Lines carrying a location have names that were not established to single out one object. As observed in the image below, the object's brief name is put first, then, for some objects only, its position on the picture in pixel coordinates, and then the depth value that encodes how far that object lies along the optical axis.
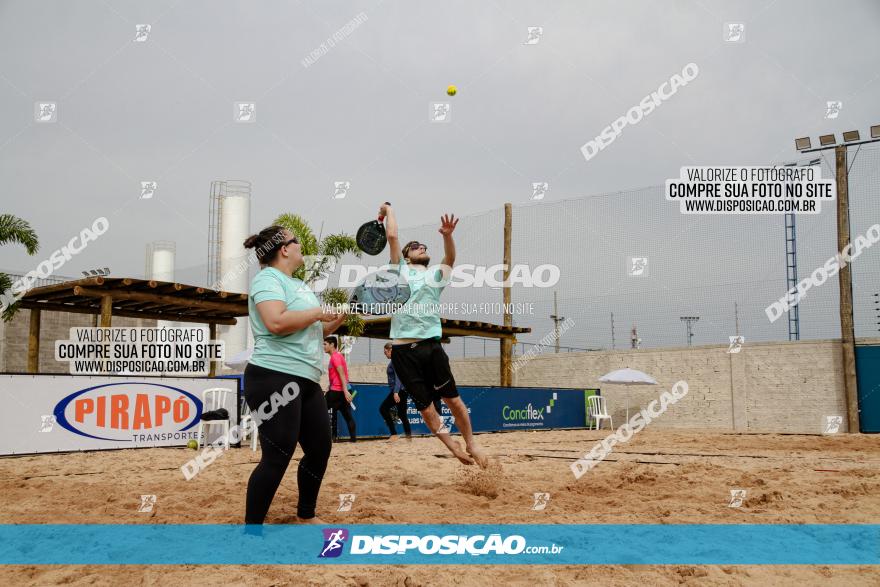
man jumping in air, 5.09
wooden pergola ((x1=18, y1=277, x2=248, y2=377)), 11.88
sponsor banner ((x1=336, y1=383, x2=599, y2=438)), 12.66
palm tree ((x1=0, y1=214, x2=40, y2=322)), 13.16
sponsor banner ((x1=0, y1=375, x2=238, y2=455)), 8.62
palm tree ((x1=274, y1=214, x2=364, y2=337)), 16.14
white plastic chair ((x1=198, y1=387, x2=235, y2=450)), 10.41
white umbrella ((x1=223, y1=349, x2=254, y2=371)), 13.57
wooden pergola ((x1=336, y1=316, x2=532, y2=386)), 17.75
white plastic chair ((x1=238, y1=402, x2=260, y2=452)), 10.72
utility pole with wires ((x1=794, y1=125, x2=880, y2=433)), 16.20
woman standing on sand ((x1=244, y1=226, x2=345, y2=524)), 3.41
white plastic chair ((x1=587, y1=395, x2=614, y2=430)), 18.73
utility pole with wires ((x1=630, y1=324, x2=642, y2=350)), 18.62
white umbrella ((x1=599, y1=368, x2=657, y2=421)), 17.38
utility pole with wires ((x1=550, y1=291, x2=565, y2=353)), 18.67
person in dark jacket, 11.38
